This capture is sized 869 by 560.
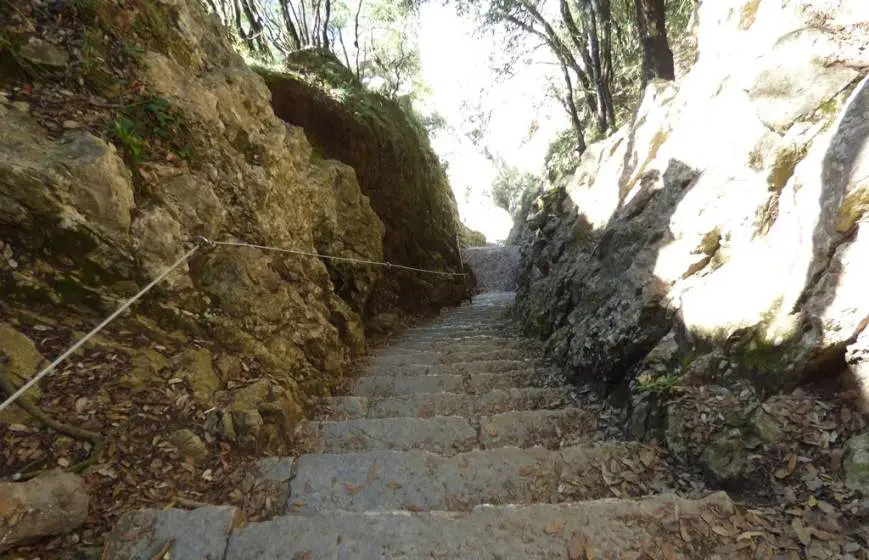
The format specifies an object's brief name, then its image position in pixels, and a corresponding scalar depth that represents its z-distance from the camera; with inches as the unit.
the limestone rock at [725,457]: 84.0
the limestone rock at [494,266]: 611.5
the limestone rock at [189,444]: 92.5
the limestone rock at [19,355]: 78.9
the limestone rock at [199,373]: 104.4
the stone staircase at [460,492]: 70.7
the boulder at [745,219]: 85.6
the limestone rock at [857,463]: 67.8
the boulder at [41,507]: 63.8
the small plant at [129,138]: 109.8
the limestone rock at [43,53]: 104.5
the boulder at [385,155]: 294.5
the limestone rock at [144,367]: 95.0
